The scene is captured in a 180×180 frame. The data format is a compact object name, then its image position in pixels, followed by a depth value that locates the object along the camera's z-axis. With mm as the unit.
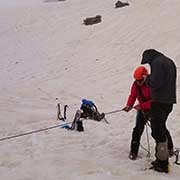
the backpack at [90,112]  9125
